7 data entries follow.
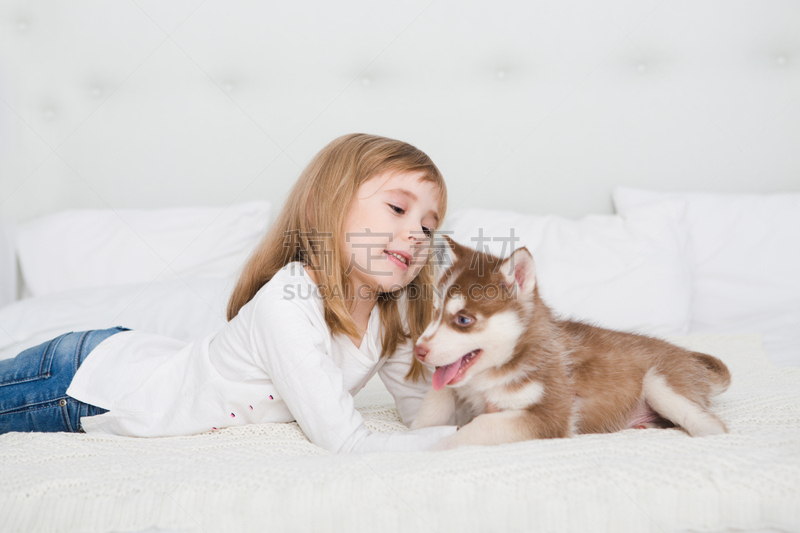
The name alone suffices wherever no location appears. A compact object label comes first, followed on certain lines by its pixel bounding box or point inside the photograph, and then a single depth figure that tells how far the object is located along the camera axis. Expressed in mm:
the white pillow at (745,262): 2166
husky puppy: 1163
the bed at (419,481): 806
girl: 1246
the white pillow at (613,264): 2096
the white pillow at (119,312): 1945
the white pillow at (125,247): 2305
